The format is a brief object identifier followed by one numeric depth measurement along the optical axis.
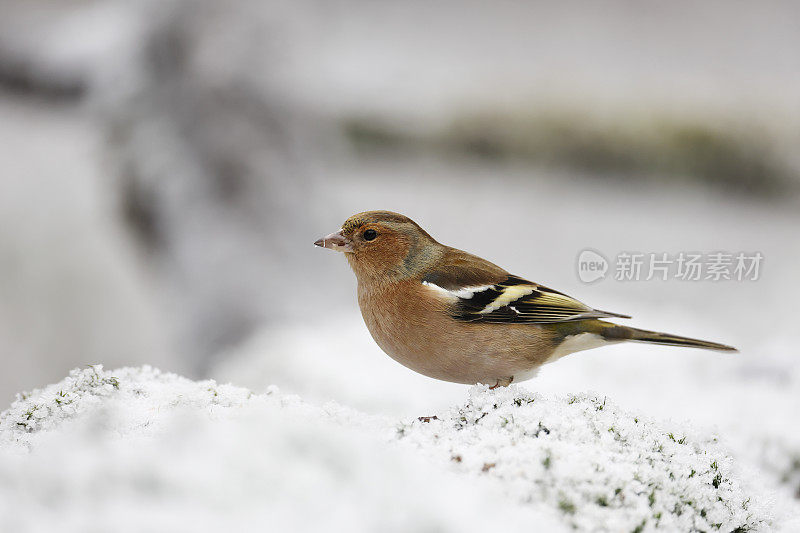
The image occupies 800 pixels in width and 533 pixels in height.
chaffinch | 5.43
